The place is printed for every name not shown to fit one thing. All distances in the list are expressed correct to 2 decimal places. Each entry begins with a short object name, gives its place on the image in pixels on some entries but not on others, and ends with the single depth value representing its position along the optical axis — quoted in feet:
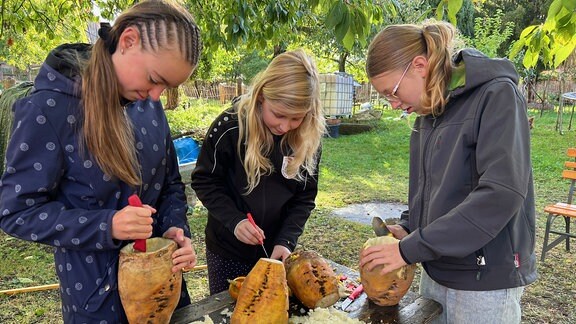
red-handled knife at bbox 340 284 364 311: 5.96
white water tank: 46.96
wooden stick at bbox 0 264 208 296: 12.01
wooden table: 5.56
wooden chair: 15.33
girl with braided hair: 4.20
